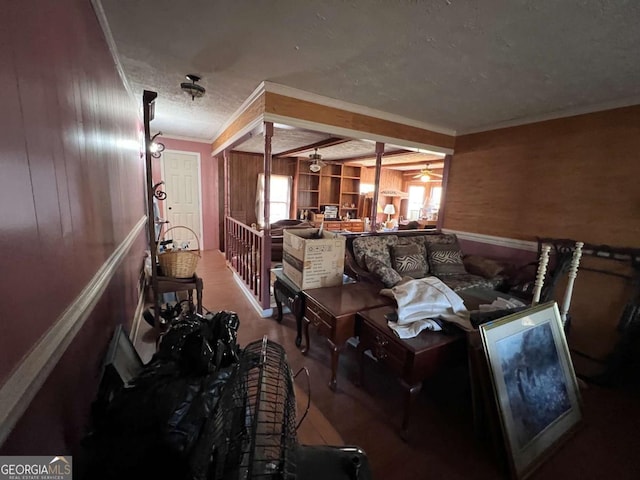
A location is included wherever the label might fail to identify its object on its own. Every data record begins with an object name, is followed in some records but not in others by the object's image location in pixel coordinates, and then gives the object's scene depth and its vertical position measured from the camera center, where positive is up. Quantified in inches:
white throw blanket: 61.9 -26.7
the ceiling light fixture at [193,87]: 93.5 +37.8
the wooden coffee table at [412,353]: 56.2 -34.8
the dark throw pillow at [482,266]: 118.8 -29.3
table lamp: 289.0 -11.7
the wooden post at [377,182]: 130.0 +8.8
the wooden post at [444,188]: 154.9 +8.1
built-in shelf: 274.8 +9.3
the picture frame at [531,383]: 53.3 -40.0
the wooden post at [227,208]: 183.3 -12.9
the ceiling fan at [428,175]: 230.2 +26.2
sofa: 106.4 -27.5
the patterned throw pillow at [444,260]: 120.6 -27.3
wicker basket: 83.0 -24.3
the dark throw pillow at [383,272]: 96.7 -28.2
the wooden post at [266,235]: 103.0 -18.2
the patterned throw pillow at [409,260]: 113.7 -27.0
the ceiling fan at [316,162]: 207.0 +26.7
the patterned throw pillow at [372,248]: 111.4 -22.1
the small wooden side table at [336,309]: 69.5 -31.5
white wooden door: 204.5 -2.9
